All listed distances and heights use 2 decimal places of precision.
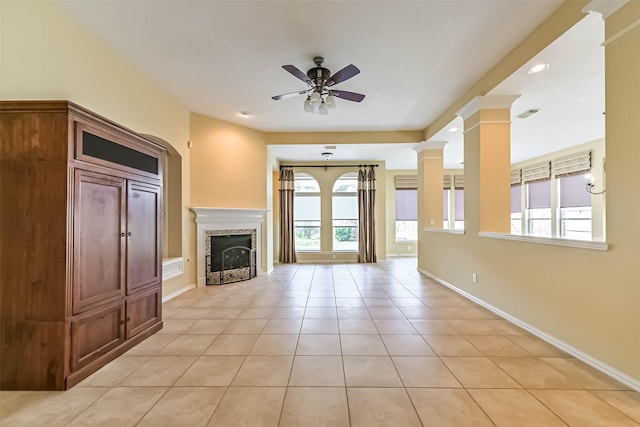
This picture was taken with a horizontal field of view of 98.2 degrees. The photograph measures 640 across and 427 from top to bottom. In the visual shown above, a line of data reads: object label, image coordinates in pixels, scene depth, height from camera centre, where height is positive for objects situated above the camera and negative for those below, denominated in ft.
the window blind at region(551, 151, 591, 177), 21.59 +4.34
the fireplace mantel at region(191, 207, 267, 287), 16.48 -0.36
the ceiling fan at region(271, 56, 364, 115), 10.53 +5.06
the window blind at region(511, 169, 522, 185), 28.59 +4.21
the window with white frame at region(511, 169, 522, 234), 28.76 +1.91
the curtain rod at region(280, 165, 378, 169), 25.87 +4.80
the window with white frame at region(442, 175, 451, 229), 30.83 +2.12
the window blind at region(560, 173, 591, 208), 22.03 +2.05
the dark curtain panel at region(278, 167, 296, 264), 25.04 -0.15
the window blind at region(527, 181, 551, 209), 25.63 +2.11
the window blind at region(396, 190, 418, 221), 30.27 +1.32
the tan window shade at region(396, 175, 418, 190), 30.25 +3.83
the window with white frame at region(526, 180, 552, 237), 25.66 +0.91
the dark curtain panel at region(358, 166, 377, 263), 25.30 +0.01
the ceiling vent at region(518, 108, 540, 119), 14.46 +5.57
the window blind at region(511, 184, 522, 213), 28.91 +2.11
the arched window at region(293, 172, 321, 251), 26.37 +0.41
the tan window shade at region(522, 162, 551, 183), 25.35 +4.26
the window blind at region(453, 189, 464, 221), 30.42 +1.42
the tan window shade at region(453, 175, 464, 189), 30.86 +4.01
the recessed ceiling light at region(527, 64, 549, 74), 9.83 +5.36
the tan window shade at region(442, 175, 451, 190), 30.86 +3.90
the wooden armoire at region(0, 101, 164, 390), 6.51 -0.64
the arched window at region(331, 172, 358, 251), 26.55 +0.30
